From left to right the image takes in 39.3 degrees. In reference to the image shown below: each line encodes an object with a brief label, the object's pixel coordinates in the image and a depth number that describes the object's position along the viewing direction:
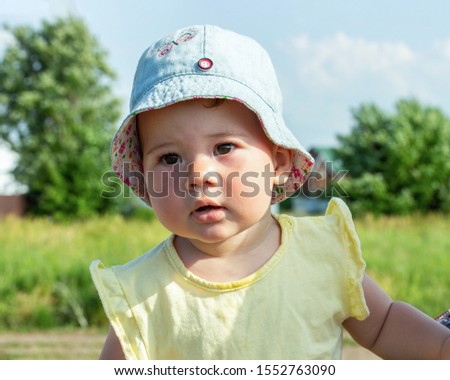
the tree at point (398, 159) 15.65
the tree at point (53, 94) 18.94
